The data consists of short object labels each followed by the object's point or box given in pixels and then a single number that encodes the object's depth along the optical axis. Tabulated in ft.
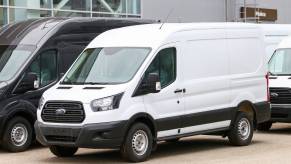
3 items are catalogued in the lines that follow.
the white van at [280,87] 52.60
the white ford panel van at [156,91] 37.60
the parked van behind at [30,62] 44.98
